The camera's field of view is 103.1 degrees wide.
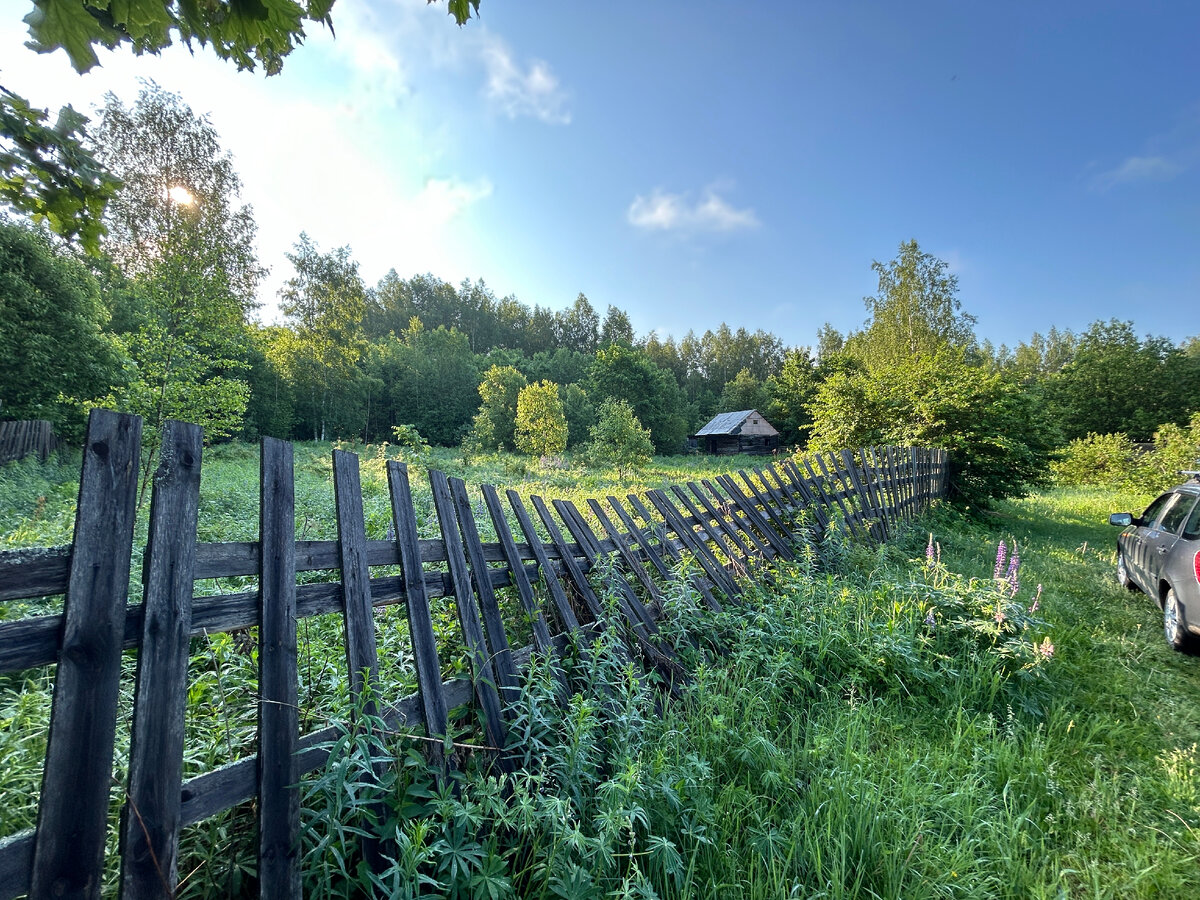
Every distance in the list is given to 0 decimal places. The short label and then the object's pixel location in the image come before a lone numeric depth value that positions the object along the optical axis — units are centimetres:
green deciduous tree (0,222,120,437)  1325
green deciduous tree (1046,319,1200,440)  3638
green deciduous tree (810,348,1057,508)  1056
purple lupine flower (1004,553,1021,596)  342
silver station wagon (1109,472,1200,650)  402
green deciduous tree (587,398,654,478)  2169
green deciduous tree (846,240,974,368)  2444
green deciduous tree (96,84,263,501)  1714
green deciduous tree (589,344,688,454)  4334
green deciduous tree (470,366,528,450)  3416
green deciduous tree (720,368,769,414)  5541
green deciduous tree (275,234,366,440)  2902
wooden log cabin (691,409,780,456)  4141
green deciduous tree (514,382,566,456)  2484
